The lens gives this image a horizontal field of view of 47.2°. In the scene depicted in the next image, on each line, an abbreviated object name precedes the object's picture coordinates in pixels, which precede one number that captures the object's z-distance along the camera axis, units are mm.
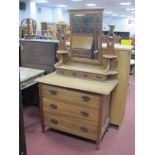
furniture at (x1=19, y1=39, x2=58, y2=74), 2599
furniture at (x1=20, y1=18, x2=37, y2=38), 3064
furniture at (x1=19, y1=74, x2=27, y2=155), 848
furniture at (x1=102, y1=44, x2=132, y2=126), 2184
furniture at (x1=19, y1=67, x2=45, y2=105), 2344
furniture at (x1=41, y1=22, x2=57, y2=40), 6646
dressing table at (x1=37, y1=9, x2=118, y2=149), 1968
